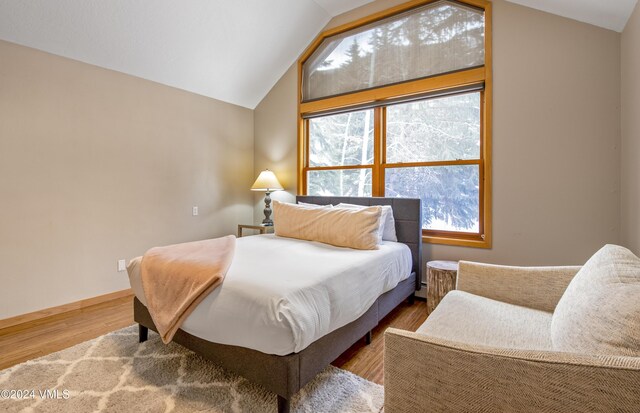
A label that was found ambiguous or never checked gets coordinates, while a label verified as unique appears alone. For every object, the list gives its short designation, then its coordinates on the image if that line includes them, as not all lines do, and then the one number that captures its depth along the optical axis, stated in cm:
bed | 139
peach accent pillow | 257
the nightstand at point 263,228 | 390
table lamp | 399
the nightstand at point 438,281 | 257
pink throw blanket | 165
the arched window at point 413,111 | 289
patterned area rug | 156
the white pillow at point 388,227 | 302
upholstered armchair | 75
